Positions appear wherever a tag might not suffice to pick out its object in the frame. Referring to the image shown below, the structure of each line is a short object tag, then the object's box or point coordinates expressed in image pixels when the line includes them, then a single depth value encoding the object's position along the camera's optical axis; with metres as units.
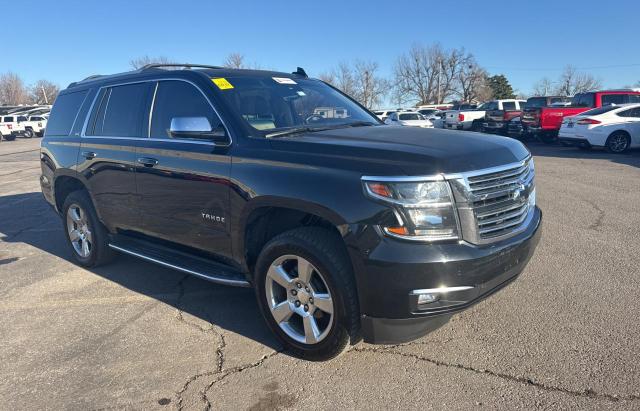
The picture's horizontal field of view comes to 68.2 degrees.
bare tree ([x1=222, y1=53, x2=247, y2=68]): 51.16
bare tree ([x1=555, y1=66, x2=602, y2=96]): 89.66
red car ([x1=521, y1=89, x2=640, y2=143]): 17.41
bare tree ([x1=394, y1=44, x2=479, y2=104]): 86.75
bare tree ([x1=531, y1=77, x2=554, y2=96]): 93.22
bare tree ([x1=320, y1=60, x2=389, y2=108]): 73.56
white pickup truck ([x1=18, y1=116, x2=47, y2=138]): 37.47
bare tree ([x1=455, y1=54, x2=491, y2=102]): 85.38
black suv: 2.70
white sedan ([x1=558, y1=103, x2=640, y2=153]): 14.17
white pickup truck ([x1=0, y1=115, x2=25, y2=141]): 35.62
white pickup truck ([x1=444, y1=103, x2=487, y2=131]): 24.78
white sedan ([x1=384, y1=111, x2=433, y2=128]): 23.73
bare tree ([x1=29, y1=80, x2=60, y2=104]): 104.47
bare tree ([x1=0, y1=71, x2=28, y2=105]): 107.56
